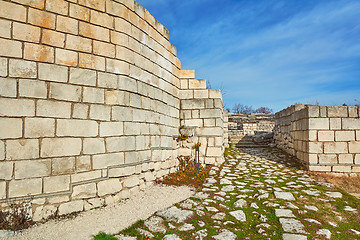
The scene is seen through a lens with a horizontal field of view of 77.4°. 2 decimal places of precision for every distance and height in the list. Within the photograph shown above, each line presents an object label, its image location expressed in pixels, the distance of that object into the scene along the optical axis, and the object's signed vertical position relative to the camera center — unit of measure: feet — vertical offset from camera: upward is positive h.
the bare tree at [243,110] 164.42 +14.18
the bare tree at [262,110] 190.33 +16.89
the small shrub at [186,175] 20.00 -4.64
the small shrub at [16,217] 11.04 -4.64
